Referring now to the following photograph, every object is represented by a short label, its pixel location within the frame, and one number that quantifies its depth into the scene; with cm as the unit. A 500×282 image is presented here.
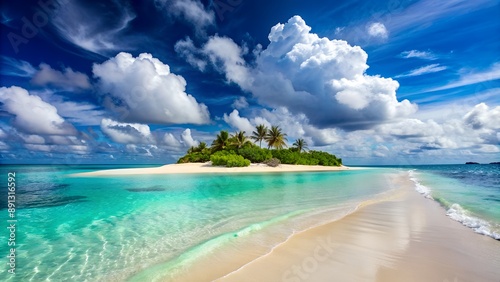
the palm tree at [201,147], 6559
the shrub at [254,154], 5603
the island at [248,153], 5178
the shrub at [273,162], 5422
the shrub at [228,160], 5025
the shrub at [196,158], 6022
